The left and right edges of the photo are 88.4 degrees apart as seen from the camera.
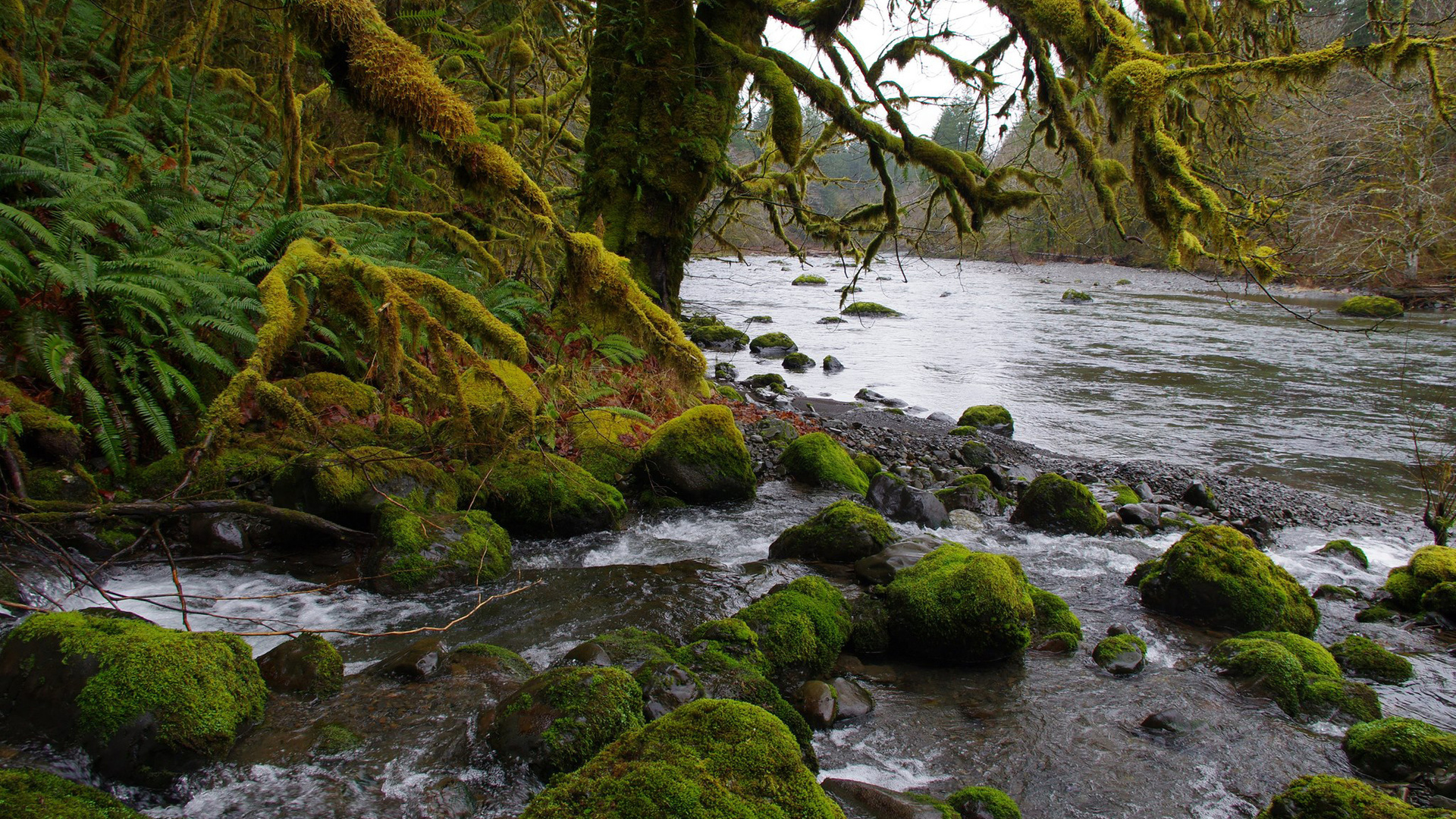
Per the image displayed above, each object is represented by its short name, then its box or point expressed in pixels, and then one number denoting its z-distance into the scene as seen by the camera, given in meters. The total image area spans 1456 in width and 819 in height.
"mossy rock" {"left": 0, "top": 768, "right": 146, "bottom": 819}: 1.97
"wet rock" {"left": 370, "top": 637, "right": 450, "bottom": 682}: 3.46
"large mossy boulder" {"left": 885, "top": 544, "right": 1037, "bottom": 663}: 4.30
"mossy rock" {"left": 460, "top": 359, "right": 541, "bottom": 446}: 4.39
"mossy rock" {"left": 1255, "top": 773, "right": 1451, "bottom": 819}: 2.73
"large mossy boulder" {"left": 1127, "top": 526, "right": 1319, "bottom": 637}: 4.97
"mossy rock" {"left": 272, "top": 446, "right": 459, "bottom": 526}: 4.78
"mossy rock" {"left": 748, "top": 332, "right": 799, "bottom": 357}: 17.19
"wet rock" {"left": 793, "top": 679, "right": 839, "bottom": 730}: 3.62
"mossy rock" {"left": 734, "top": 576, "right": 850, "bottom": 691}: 3.89
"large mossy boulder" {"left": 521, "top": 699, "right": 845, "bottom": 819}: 2.15
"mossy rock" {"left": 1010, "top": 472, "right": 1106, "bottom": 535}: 6.77
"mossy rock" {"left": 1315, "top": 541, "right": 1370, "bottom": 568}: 6.57
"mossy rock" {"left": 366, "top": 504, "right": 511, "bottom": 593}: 4.43
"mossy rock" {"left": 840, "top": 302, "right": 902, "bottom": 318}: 23.88
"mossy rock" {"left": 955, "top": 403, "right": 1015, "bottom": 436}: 11.14
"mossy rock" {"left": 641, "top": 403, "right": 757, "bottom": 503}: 6.55
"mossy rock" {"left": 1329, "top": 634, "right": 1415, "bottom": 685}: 4.48
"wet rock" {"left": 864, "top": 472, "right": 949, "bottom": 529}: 6.80
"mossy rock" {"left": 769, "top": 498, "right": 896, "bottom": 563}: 5.42
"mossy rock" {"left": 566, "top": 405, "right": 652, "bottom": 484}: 6.43
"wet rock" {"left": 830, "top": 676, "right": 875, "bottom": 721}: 3.71
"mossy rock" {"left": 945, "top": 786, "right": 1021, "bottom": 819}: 2.93
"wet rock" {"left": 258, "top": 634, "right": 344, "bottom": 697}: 3.22
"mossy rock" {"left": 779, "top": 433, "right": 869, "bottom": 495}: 7.41
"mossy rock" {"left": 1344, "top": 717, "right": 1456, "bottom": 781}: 3.43
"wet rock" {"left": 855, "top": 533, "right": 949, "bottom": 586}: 4.97
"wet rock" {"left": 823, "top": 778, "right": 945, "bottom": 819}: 2.80
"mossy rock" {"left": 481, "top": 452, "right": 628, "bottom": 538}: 5.49
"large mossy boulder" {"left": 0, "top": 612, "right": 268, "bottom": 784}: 2.59
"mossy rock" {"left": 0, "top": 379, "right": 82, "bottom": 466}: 4.14
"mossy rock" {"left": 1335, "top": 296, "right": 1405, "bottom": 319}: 24.19
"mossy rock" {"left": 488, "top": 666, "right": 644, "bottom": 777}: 2.86
